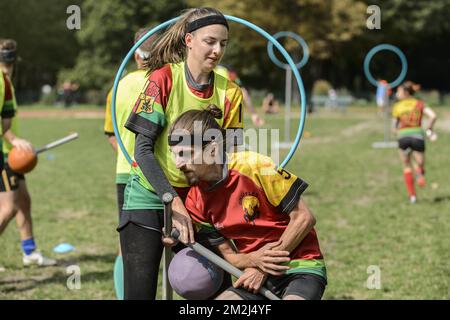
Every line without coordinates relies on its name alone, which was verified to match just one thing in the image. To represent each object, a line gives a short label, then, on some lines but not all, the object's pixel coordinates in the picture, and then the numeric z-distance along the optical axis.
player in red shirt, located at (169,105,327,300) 3.70
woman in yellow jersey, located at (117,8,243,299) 3.92
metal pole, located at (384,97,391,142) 22.09
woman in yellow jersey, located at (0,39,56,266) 6.69
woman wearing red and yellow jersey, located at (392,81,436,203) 12.24
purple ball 3.83
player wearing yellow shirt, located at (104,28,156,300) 5.16
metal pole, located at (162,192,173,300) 3.66
